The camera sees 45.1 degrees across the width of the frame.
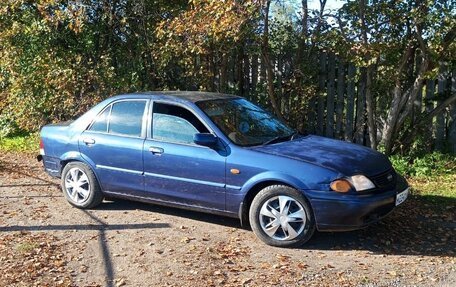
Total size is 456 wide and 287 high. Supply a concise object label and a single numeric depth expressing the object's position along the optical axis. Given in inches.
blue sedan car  213.0
